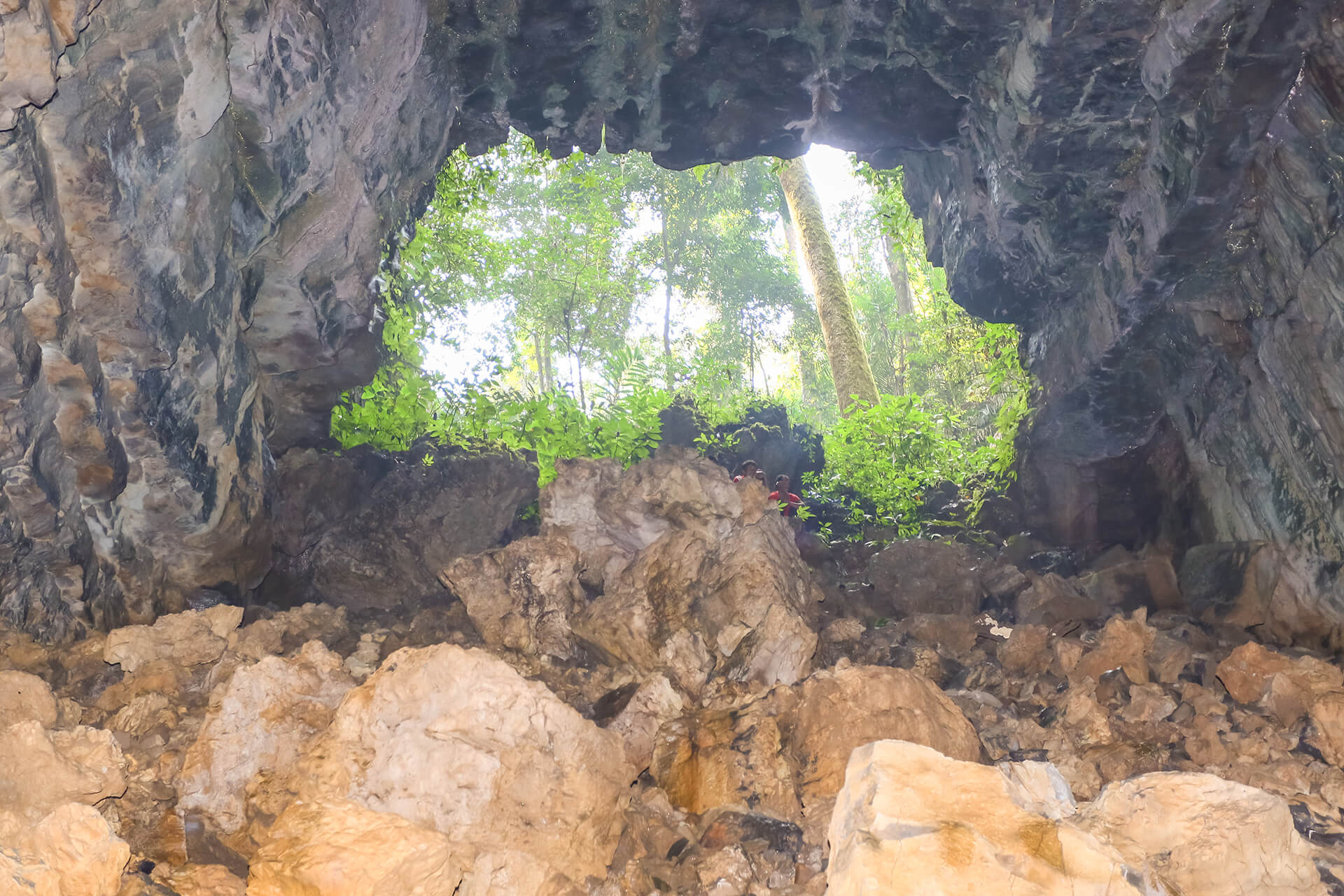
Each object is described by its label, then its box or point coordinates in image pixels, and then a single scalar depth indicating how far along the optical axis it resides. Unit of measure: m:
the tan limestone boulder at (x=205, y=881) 3.35
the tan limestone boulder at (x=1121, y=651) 5.58
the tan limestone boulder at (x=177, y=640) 5.22
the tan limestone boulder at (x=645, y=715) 4.69
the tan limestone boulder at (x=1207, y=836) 2.94
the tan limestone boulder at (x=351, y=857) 3.10
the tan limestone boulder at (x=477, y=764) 3.53
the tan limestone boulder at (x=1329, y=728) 4.45
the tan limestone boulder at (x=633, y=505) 6.65
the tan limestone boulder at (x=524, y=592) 6.12
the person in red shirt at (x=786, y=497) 10.01
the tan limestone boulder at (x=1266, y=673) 5.00
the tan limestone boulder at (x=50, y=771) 3.48
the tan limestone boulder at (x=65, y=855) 2.86
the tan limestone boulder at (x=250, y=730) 3.76
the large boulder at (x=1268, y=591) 6.04
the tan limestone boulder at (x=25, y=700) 4.08
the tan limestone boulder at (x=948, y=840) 2.54
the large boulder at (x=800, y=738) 4.03
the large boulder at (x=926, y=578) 7.97
